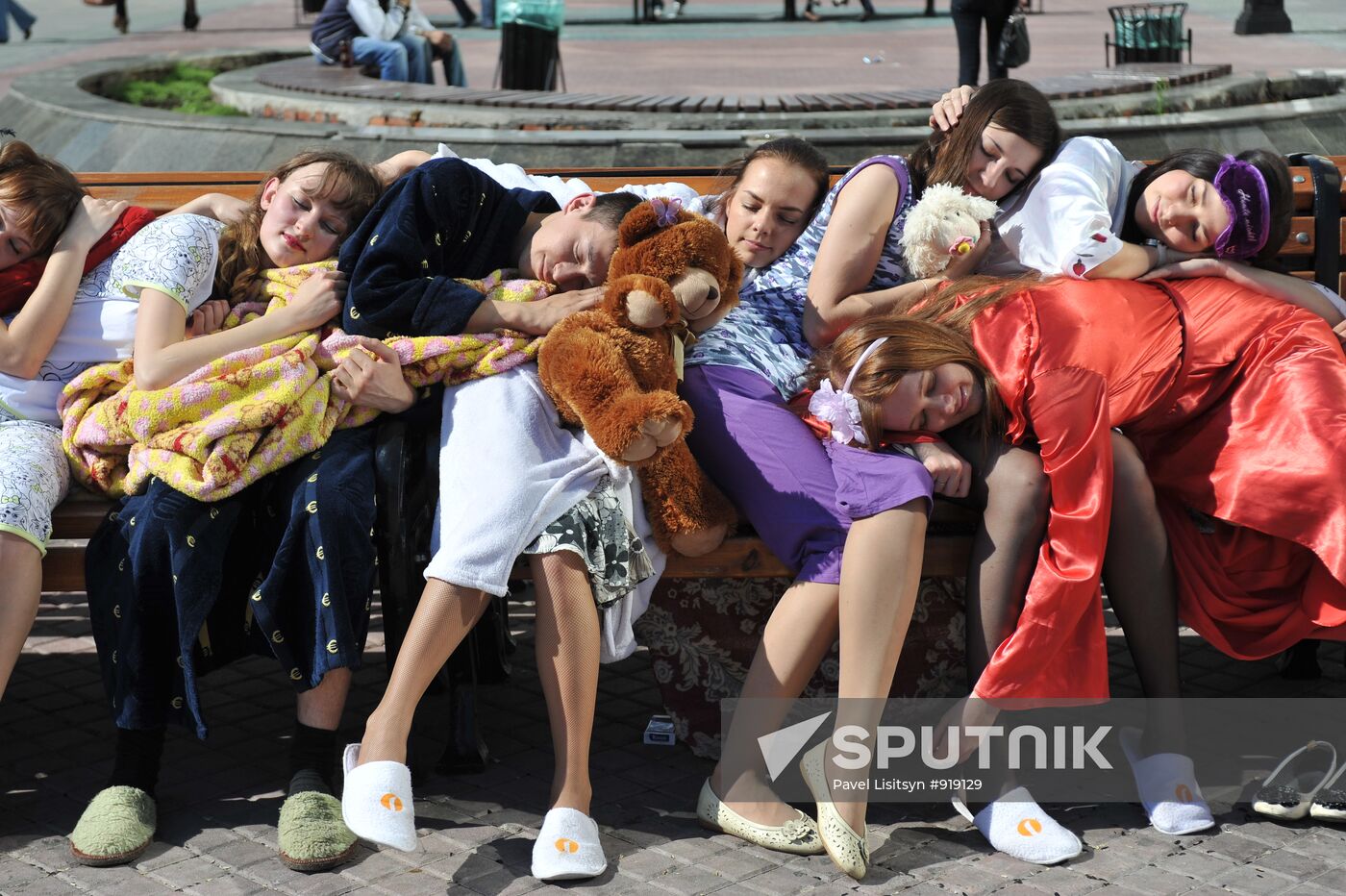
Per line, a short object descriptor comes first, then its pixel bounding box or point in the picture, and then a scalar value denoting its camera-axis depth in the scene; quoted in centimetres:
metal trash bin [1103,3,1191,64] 921
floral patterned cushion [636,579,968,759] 347
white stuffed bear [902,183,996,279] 360
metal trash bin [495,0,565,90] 873
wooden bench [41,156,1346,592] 327
